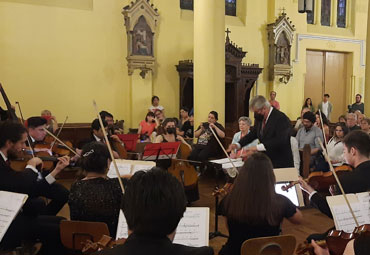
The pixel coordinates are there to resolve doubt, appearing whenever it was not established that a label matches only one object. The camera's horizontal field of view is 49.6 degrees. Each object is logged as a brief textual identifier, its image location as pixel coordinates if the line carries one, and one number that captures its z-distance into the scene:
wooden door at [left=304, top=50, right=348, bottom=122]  13.06
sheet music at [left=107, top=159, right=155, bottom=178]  3.29
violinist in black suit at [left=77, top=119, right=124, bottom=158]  5.22
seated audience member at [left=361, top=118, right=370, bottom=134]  6.12
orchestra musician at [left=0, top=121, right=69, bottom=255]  2.93
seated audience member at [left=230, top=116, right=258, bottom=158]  5.96
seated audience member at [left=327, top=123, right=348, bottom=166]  5.65
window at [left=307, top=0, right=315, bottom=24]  12.80
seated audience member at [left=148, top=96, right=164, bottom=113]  9.79
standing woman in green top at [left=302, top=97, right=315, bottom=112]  11.89
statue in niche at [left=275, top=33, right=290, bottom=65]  11.84
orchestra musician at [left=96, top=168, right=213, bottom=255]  1.36
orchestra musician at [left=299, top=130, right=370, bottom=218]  2.74
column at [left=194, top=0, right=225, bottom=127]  7.95
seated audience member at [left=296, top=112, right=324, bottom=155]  6.09
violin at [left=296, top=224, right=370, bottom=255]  1.97
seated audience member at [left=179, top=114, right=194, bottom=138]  8.48
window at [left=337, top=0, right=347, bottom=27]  13.30
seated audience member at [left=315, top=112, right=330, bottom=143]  6.73
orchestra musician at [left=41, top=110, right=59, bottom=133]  7.17
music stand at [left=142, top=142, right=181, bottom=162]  4.99
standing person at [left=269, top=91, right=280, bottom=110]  11.03
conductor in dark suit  4.45
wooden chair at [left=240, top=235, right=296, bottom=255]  2.25
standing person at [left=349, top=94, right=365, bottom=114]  11.57
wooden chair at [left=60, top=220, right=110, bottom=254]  2.43
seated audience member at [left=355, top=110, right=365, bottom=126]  7.20
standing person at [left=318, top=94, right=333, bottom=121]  11.98
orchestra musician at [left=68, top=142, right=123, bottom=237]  2.66
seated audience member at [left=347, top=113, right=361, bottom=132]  6.62
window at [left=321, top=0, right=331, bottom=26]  12.97
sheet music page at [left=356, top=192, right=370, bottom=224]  2.38
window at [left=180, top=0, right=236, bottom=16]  11.57
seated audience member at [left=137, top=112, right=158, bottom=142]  8.20
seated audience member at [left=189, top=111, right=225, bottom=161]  6.49
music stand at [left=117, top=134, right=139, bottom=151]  6.16
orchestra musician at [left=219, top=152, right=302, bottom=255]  2.48
